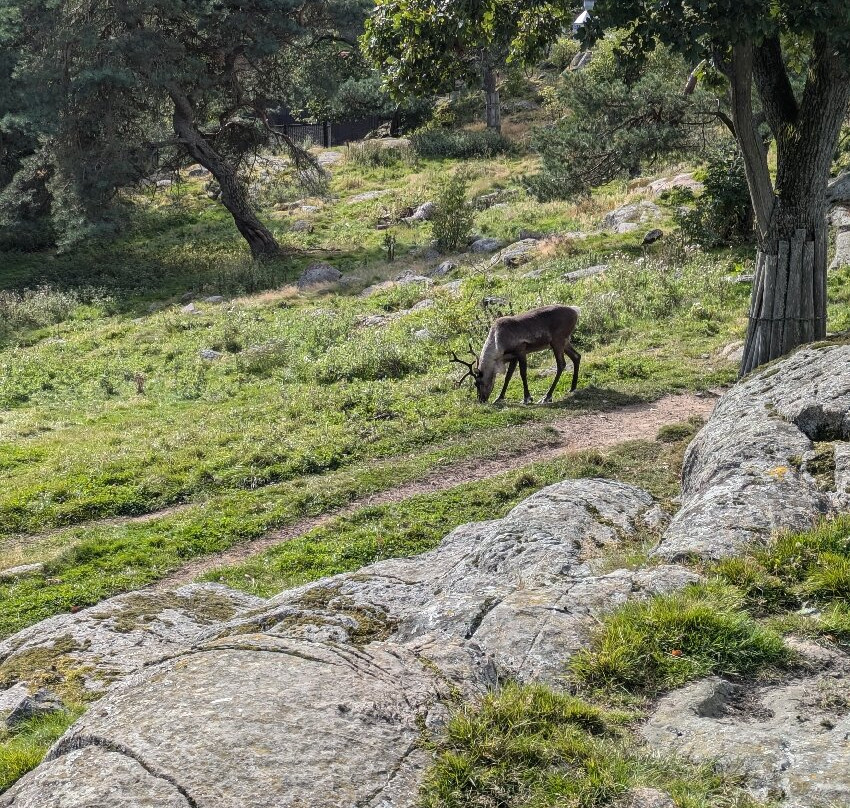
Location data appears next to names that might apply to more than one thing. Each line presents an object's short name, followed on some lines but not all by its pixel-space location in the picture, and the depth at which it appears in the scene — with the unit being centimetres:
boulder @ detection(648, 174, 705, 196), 3195
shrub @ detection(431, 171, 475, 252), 3372
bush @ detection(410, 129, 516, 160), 4953
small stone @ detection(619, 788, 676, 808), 429
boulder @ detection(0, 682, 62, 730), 692
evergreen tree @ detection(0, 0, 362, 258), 3306
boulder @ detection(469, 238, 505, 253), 3246
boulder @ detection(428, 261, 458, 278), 3016
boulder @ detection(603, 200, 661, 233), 2970
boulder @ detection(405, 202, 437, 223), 3931
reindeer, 1725
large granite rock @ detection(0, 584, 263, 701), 744
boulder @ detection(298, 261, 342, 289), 3250
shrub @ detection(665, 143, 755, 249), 2462
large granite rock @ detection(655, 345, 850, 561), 716
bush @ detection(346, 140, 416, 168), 5038
